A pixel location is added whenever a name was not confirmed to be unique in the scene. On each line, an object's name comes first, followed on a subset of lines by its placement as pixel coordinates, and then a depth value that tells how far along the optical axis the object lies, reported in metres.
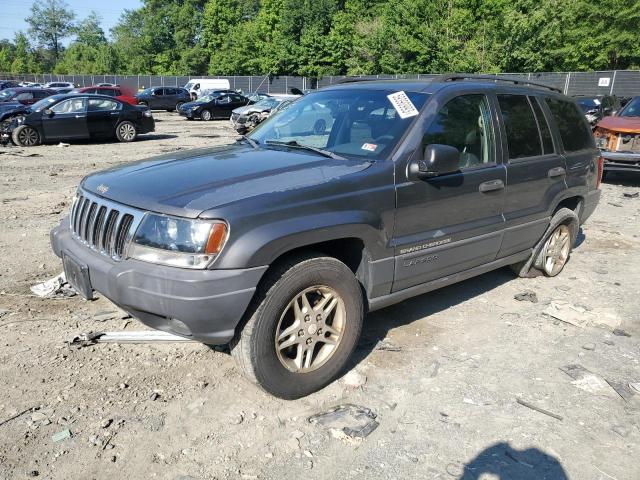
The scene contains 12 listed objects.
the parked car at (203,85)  39.79
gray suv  2.88
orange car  10.25
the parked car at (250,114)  21.45
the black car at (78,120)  15.74
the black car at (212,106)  27.95
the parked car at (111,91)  25.41
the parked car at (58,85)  33.44
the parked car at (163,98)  34.97
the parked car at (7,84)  37.75
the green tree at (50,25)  101.12
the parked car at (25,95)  22.81
